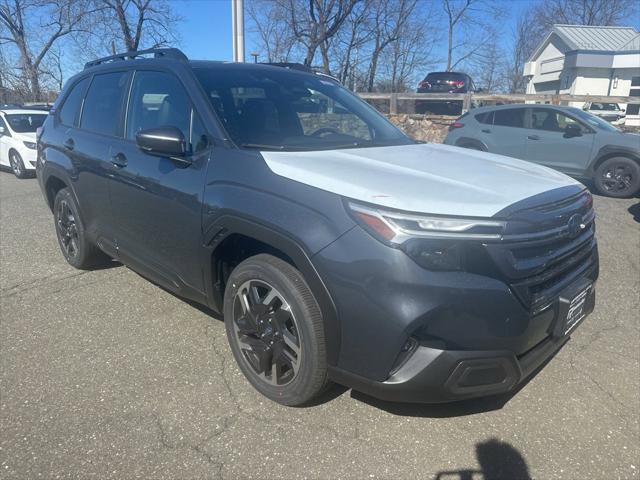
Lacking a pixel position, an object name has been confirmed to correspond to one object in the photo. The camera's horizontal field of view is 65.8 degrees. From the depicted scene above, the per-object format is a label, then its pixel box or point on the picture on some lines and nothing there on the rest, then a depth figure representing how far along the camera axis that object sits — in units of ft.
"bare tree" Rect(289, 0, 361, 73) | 70.08
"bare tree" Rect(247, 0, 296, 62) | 74.64
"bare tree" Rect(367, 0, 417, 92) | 78.91
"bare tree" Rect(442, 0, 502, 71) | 106.70
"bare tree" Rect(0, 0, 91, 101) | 85.15
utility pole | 33.47
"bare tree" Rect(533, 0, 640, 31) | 152.26
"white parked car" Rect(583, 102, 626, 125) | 67.92
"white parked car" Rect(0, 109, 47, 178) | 34.83
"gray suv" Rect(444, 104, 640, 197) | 28.48
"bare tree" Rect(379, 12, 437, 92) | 87.66
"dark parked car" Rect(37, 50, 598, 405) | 6.73
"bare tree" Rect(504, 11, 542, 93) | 151.43
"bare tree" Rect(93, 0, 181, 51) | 74.02
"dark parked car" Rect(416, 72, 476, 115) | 62.49
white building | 107.76
